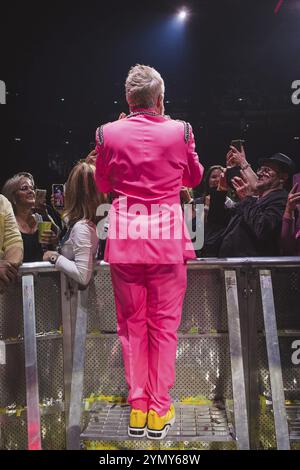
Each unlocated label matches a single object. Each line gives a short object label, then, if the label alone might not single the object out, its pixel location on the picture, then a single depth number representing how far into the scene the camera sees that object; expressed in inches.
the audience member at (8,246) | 91.9
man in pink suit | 82.7
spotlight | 229.3
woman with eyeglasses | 132.0
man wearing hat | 111.3
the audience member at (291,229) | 108.3
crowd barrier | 95.2
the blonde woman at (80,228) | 94.0
